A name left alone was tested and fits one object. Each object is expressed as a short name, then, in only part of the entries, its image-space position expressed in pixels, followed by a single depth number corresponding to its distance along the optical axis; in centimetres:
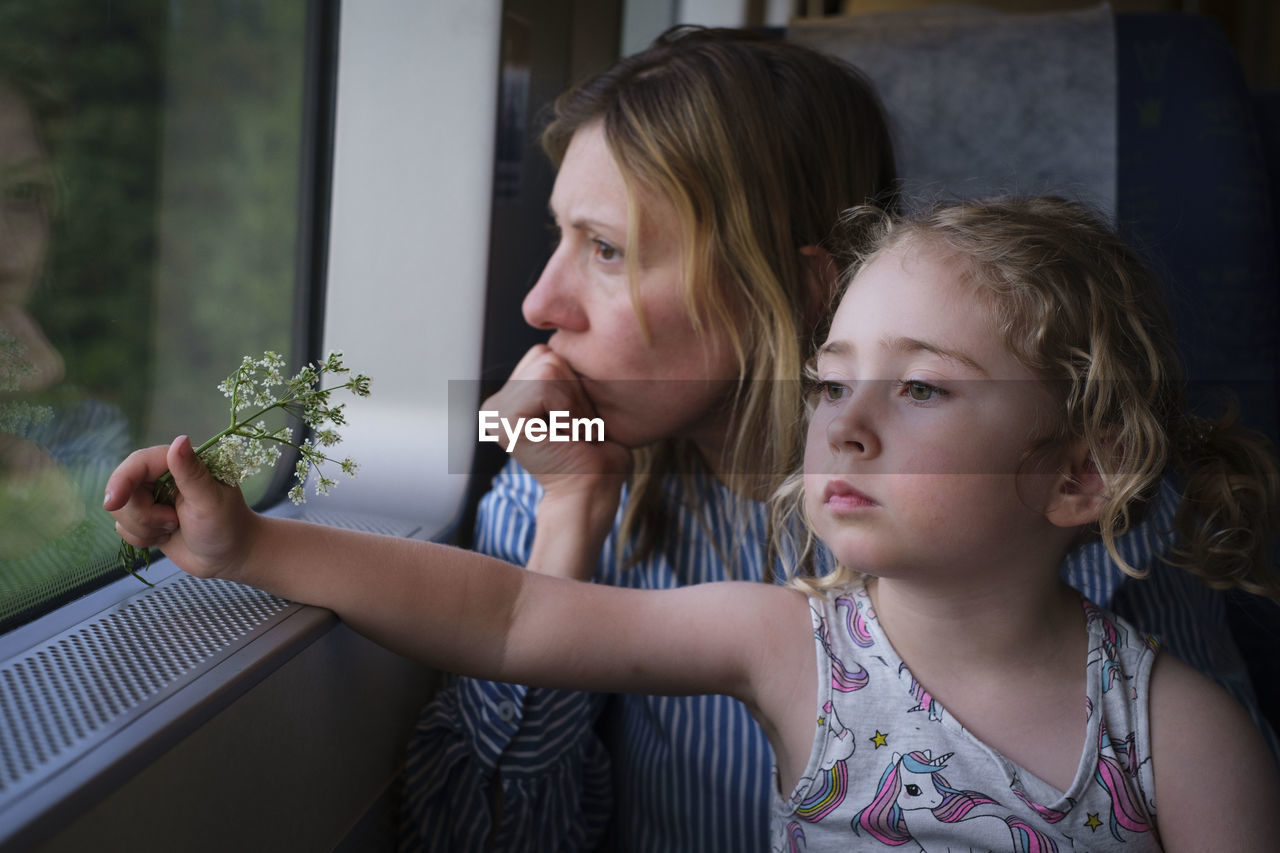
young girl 78
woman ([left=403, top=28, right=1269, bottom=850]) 105
